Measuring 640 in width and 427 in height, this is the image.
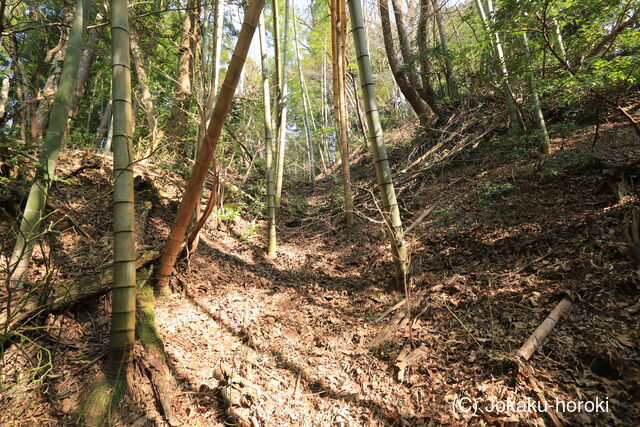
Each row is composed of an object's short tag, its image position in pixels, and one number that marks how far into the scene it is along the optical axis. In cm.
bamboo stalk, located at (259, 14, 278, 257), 478
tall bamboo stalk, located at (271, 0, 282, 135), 476
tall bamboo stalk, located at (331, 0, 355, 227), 365
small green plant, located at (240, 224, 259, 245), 505
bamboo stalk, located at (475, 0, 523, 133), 527
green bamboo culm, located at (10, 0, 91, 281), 216
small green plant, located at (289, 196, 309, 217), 682
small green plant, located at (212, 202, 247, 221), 512
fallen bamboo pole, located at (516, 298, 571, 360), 191
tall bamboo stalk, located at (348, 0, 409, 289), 274
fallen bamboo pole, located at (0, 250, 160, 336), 184
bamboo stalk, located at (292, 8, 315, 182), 924
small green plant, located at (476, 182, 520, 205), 392
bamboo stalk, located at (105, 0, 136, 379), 183
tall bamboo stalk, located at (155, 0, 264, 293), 200
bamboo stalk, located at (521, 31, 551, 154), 436
